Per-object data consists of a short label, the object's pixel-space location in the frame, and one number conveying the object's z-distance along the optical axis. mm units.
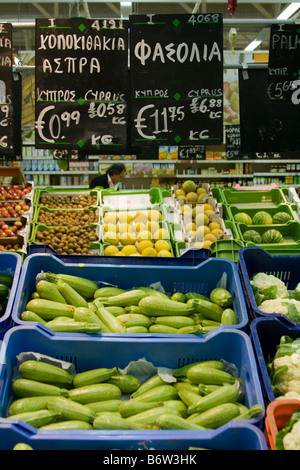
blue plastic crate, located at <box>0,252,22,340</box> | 2646
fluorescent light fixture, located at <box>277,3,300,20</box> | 6416
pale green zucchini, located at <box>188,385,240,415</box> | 2173
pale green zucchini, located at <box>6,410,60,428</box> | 2068
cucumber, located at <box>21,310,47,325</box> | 2687
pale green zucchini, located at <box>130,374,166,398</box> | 2375
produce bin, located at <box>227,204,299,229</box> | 4871
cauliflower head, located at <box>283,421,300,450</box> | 1792
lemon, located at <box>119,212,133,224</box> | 4695
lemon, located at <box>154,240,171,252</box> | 4203
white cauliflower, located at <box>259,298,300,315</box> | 2857
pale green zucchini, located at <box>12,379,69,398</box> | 2291
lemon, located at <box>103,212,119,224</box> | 4726
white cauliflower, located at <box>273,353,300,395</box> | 2307
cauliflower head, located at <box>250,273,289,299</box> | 3176
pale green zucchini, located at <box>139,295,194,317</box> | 2832
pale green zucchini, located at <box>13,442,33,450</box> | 1814
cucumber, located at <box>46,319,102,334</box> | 2578
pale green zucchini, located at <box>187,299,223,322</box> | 2896
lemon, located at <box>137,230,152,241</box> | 4351
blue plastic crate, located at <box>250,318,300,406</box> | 2658
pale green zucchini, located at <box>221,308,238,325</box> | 2762
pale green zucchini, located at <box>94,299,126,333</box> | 2680
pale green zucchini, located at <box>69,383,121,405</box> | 2277
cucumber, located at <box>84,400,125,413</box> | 2229
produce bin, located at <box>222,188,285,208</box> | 5242
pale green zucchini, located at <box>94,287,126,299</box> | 3063
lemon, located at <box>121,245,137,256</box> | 4172
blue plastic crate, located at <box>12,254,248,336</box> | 3219
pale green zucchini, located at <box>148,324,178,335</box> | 2736
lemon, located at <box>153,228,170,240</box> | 4371
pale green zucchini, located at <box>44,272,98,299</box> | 3039
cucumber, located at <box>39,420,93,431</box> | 2021
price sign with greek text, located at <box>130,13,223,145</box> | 3521
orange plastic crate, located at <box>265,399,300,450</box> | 2000
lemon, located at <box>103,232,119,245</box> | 4414
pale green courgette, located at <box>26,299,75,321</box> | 2797
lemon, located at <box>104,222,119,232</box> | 4566
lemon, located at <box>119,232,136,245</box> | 4382
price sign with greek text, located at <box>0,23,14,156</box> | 3625
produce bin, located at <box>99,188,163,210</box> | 5180
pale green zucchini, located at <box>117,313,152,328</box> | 2781
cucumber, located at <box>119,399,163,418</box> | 2182
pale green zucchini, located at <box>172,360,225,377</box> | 2477
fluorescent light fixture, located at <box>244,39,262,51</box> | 9732
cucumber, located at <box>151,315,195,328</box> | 2785
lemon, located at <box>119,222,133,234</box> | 4590
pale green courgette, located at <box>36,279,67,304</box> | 2906
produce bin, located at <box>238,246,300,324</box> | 3471
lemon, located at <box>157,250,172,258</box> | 4077
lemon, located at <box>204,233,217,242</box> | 4379
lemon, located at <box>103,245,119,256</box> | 4223
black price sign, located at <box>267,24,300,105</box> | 3637
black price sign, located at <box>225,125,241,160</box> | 10398
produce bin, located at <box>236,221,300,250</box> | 4496
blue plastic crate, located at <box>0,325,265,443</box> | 2535
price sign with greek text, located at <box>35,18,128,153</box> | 3527
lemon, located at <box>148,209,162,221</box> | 4715
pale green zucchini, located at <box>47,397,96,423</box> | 2111
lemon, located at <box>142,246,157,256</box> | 4105
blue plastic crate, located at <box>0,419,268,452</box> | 1874
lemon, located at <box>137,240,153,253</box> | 4234
